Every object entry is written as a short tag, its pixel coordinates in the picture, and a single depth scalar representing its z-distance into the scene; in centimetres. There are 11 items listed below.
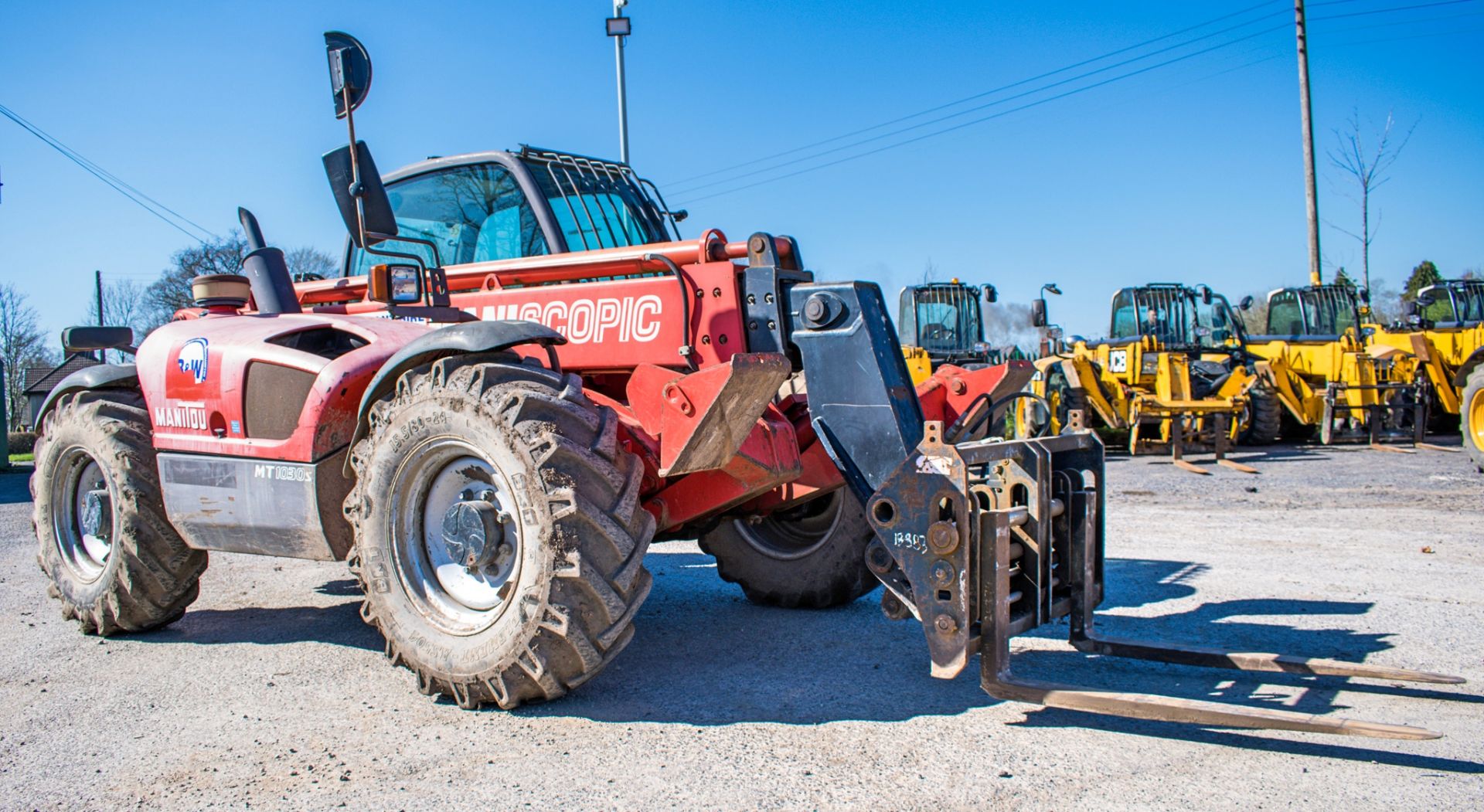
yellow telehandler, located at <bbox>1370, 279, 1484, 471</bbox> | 1692
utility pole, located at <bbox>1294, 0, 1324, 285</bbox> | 2359
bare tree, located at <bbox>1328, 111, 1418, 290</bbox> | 2770
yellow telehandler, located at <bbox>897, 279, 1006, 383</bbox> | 1956
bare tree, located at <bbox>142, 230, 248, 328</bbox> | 2669
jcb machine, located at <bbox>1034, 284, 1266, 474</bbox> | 1577
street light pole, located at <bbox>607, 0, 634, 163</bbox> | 1775
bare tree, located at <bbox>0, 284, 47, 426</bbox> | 4241
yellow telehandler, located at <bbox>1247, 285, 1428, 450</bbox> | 1650
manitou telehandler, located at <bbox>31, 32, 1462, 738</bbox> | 395
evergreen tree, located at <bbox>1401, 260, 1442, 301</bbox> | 3219
